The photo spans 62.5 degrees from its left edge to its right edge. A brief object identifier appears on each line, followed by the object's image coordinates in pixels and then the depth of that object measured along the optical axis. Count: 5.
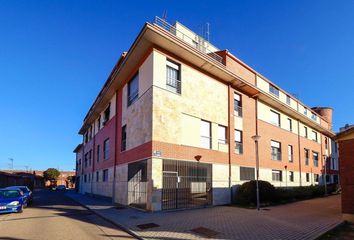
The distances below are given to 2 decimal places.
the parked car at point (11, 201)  15.02
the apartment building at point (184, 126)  16.30
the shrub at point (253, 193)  18.69
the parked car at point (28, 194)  19.27
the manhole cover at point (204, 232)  9.66
